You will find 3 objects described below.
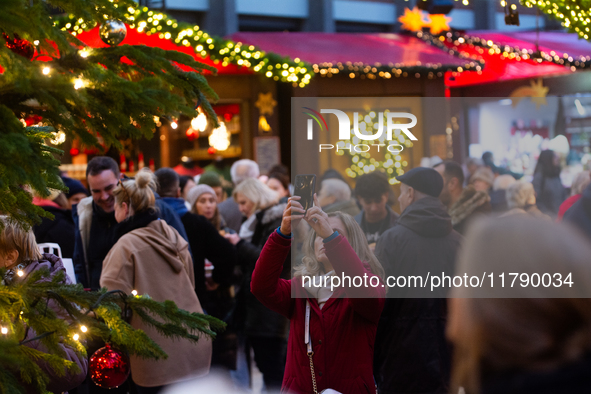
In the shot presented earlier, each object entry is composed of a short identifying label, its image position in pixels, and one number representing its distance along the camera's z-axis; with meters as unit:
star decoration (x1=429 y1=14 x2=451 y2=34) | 13.44
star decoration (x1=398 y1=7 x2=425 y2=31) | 13.49
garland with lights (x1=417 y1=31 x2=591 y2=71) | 12.34
